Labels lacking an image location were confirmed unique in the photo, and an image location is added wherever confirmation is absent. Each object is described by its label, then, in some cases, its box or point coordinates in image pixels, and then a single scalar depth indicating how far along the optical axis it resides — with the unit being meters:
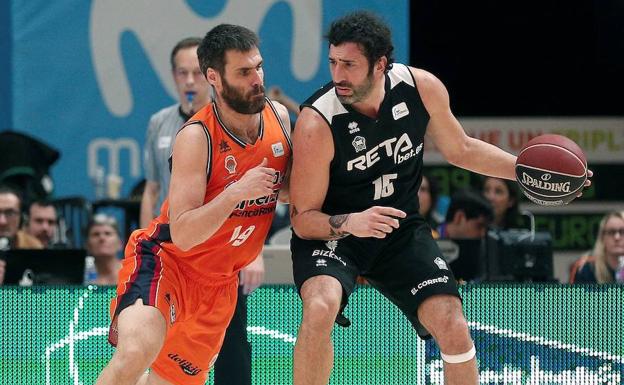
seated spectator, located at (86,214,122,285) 18.06
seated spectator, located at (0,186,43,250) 18.34
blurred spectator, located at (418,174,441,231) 19.78
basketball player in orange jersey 10.87
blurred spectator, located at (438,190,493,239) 18.97
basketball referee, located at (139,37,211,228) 13.59
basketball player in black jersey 11.41
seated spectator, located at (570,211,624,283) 17.17
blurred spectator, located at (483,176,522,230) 20.39
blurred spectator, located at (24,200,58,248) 19.64
